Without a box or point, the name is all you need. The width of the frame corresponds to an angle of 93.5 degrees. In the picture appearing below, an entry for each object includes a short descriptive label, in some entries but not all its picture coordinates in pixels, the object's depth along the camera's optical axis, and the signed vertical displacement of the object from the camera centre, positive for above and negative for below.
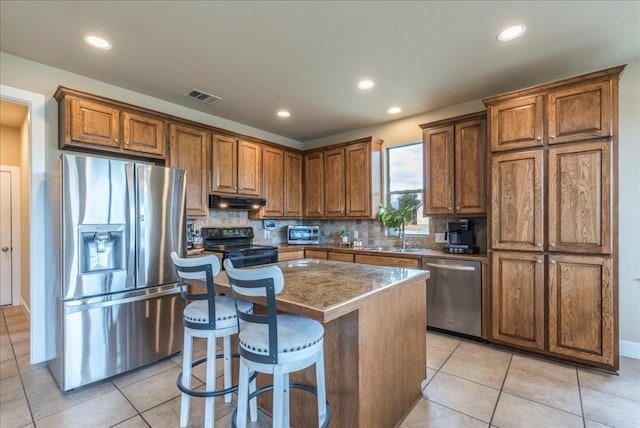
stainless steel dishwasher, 3.12 -0.89
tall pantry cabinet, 2.47 -0.04
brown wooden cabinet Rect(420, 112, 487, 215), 3.33 +0.57
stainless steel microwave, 4.80 -0.33
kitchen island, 1.50 -0.71
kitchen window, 4.16 +0.46
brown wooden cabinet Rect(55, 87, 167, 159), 2.72 +0.87
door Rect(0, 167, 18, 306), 4.57 -0.28
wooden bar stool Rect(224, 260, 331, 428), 1.27 -0.59
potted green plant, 4.02 -0.06
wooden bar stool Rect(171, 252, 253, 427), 1.65 -0.62
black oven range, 3.57 -0.42
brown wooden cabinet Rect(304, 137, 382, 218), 4.35 +0.52
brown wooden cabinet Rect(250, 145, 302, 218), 4.56 +0.49
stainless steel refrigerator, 2.31 -0.46
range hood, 3.82 +0.16
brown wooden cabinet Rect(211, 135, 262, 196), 3.90 +0.66
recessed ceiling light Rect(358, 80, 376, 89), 3.13 +1.38
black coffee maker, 3.42 -0.29
